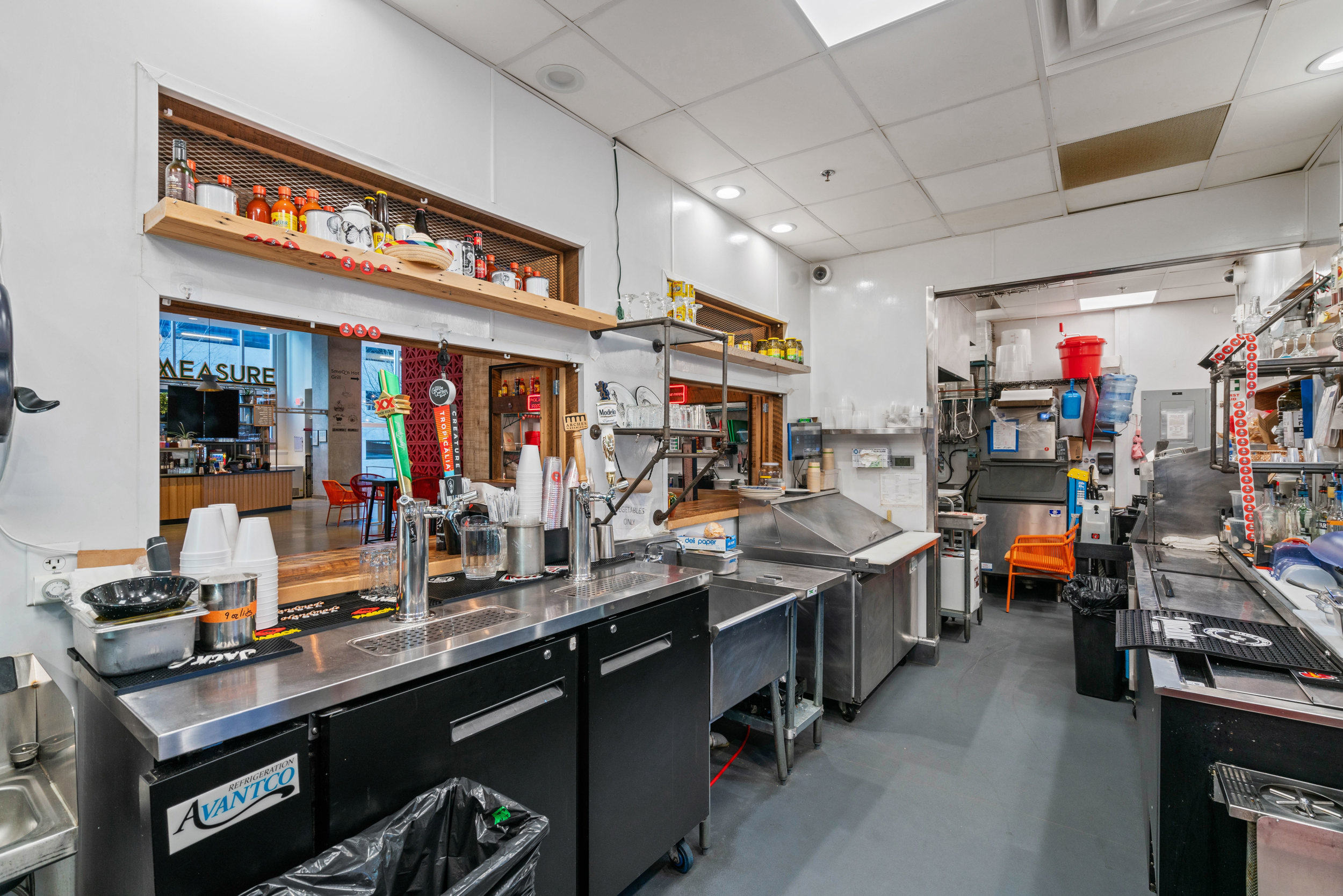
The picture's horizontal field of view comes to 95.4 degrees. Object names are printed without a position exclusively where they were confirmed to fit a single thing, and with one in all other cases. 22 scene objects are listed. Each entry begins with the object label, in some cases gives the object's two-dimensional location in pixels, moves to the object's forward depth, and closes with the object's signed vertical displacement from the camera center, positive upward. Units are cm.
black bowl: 115 -29
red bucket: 621 +92
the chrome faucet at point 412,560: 159 -29
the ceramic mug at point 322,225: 192 +71
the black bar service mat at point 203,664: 112 -43
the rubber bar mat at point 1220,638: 162 -56
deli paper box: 307 -49
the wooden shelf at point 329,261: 156 +58
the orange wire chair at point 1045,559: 550 -104
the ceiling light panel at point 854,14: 222 +160
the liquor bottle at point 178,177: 165 +74
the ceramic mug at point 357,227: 198 +73
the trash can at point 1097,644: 348 -114
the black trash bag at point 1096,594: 348 -87
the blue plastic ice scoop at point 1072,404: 618 +42
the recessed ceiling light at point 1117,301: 629 +153
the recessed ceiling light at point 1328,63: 244 +155
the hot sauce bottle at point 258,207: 181 +73
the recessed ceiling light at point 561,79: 254 +157
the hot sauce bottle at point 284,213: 184 +72
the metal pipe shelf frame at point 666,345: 284 +53
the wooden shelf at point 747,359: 353 +57
